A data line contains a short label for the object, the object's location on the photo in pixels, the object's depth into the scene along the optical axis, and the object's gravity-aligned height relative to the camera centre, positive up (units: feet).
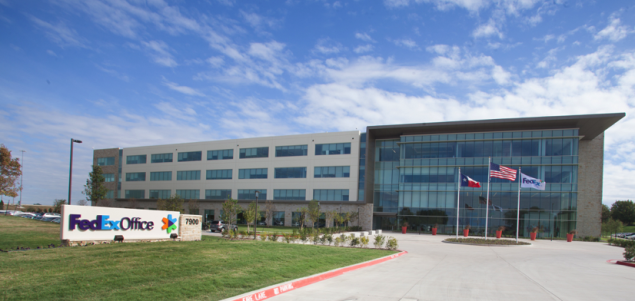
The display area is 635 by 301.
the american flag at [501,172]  116.37 +2.09
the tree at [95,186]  196.44 -12.53
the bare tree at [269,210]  187.74 -20.29
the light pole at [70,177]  75.37 -3.27
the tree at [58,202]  240.01 -30.07
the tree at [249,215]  122.93 -14.89
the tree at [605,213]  321.40 -25.41
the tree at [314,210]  154.92 -15.66
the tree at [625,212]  301.43 -21.88
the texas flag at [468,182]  123.44 -1.45
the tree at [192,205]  209.15 -21.33
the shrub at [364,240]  81.94 -14.39
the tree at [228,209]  127.24 -13.67
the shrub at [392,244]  79.33 -14.51
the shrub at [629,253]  69.05 -12.44
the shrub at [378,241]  81.46 -14.48
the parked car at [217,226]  142.45 -22.06
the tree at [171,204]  188.70 -19.47
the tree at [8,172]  173.17 -6.13
